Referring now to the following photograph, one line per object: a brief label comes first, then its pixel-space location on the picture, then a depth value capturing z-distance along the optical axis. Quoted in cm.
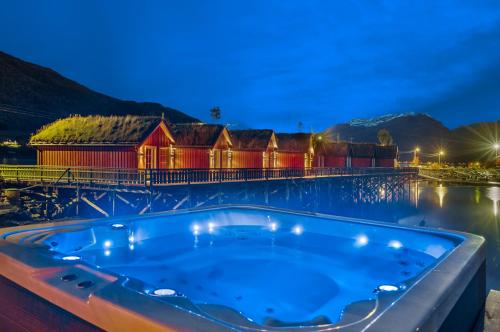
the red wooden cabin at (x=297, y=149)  3756
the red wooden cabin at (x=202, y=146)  2545
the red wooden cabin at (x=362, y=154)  5209
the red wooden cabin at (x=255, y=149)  3067
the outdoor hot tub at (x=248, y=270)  286
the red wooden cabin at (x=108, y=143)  2166
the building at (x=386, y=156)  5291
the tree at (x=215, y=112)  4505
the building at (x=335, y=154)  4888
